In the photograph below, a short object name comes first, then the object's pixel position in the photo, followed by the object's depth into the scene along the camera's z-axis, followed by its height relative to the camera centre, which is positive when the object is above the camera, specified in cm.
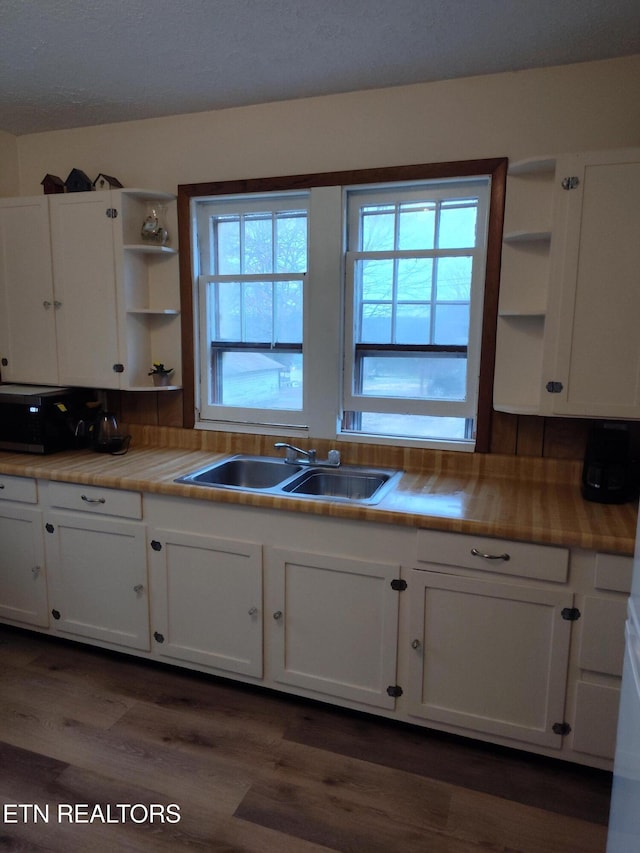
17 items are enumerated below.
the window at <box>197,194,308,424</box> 263 +21
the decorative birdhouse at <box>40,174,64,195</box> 275 +79
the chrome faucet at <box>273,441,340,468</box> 251 -49
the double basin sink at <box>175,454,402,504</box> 235 -56
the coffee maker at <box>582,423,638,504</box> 199 -41
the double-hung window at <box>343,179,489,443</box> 234 +20
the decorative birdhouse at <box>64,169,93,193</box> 272 +79
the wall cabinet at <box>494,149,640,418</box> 187 +23
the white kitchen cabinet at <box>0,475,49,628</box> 255 -97
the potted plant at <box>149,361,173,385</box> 283 -13
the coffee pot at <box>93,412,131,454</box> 274 -44
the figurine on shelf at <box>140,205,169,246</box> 268 +56
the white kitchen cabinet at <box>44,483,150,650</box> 237 -97
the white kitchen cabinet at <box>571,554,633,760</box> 173 -94
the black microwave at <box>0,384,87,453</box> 268 -36
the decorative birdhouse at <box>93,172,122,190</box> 269 +79
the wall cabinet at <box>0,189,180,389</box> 265 +27
